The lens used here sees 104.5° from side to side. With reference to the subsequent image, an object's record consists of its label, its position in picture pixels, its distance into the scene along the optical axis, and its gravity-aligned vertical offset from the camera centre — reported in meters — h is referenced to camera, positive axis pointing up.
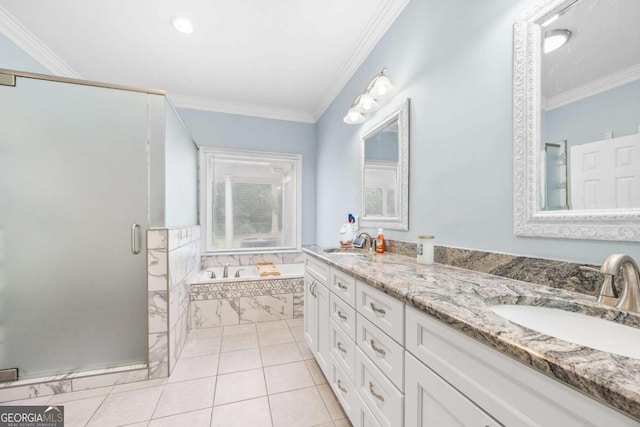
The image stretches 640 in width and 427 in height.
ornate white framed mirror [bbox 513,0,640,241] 0.70 +0.30
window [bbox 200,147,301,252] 3.21 +0.20
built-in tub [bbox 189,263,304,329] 2.46 -0.88
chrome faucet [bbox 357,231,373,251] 1.92 -0.20
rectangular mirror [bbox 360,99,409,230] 1.62 +0.33
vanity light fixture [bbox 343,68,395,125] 1.72 +0.88
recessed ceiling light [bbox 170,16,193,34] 1.83 +1.44
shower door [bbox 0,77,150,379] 1.54 -0.07
